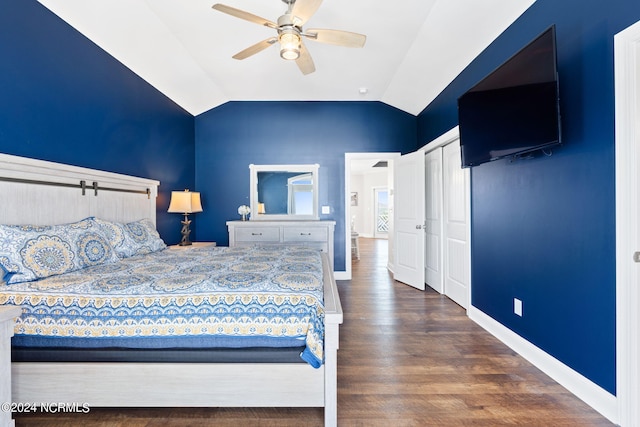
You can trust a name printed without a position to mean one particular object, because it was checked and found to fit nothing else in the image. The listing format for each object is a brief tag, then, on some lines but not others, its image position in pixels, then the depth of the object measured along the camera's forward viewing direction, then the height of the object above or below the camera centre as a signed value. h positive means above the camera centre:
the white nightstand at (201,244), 4.12 -0.43
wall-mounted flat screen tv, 1.87 +0.73
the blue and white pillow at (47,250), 1.74 -0.23
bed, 1.56 -0.77
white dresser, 4.48 -0.32
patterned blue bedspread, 1.56 -0.50
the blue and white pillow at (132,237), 2.58 -0.23
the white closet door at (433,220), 4.13 -0.14
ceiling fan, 2.08 +1.36
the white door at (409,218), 4.29 -0.12
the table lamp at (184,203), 3.89 +0.12
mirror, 5.00 +0.30
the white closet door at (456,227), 3.37 -0.21
